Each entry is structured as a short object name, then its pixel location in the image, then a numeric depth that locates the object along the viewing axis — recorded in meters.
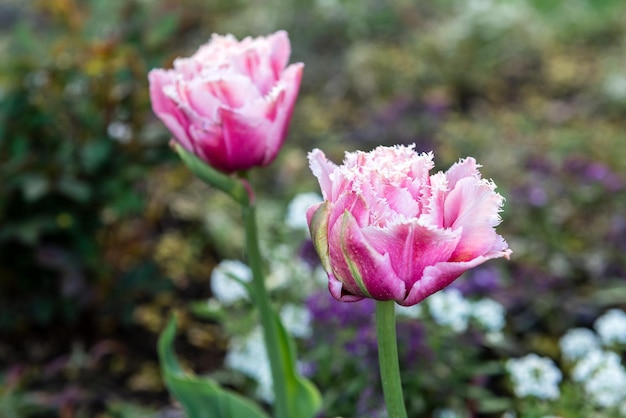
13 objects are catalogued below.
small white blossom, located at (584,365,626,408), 1.64
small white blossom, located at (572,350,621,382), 1.69
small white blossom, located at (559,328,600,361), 1.85
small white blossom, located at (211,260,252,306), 2.05
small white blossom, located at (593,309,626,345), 1.83
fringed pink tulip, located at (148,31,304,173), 1.14
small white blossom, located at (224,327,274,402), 1.87
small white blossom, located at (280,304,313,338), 1.95
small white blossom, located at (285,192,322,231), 2.17
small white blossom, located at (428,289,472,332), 1.81
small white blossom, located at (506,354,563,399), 1.66
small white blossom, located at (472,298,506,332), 1.85
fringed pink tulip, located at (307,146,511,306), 0.79
